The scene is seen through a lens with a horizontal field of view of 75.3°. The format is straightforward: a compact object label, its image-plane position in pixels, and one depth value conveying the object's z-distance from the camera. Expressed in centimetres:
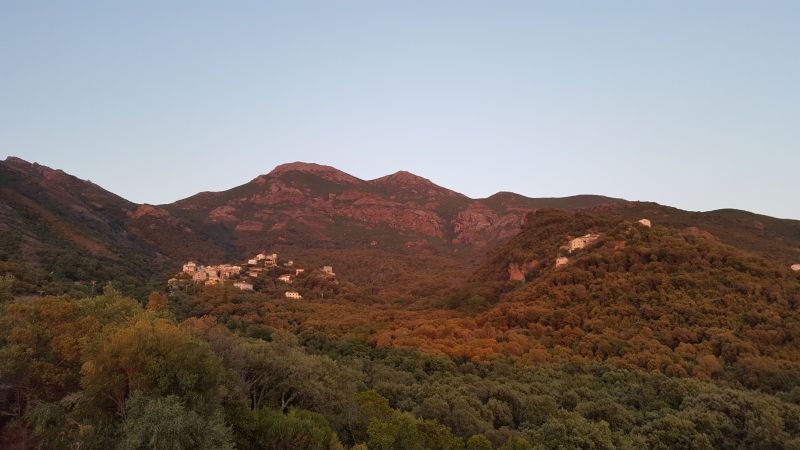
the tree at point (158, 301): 4594
